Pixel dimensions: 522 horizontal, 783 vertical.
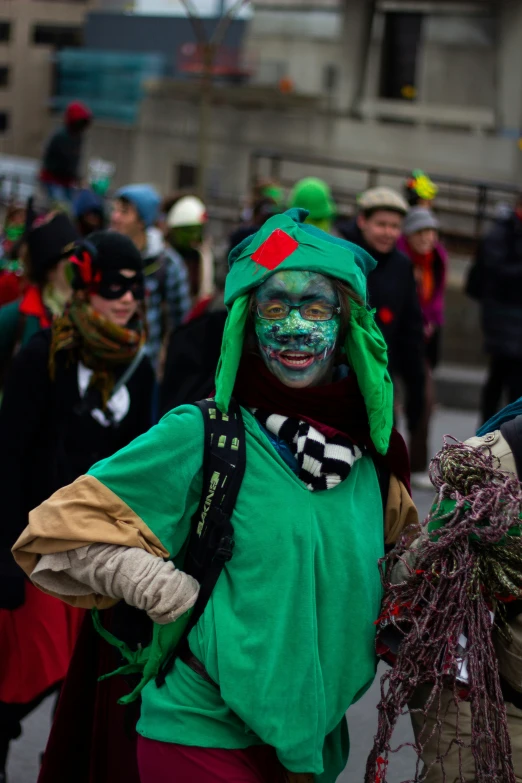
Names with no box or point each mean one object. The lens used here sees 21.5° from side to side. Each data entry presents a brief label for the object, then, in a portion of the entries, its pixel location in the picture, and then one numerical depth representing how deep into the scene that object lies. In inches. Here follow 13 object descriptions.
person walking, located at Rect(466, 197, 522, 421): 382.6
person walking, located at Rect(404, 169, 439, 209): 401.4
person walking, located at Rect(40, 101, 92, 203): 530.6
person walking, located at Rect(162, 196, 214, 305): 371.6
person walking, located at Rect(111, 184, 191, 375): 308.8
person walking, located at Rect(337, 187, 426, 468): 284.8
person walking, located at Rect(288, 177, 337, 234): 303.6
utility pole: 833.5
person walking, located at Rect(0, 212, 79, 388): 210.8
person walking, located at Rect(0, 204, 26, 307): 271.3
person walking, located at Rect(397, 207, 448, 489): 367.9
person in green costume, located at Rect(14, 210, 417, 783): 120.1
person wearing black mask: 173.6
